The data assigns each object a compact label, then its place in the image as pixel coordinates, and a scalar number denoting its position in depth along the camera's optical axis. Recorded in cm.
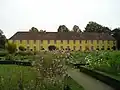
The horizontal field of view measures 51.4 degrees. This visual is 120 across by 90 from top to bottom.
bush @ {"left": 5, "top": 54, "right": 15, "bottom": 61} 1441
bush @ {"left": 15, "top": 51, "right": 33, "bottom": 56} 1747
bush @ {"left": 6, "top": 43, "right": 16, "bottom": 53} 1811
